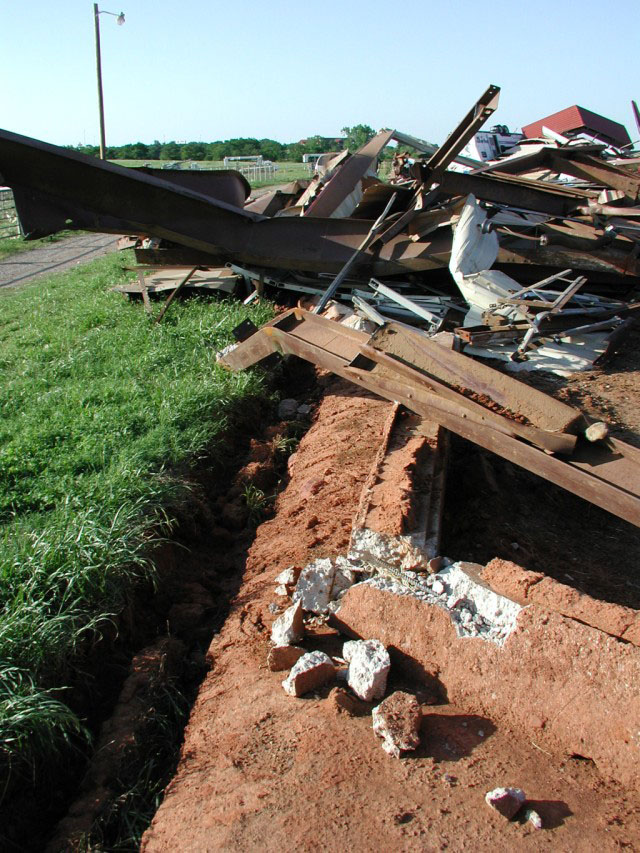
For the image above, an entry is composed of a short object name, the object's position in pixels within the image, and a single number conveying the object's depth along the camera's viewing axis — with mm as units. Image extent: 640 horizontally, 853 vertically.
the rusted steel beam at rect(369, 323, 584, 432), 3191
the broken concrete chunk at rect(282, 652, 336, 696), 2656
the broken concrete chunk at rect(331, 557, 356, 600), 3180
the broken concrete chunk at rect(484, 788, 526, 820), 2076
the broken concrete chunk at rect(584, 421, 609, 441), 3041
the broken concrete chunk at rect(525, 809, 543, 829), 2049
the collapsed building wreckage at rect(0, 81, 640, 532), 6242
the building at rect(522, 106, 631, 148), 19812
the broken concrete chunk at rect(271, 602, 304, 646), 2934
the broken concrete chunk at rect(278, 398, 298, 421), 5988
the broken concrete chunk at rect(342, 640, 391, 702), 2631
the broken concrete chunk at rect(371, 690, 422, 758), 2332
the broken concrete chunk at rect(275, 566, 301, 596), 3314
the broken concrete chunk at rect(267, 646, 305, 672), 2834
